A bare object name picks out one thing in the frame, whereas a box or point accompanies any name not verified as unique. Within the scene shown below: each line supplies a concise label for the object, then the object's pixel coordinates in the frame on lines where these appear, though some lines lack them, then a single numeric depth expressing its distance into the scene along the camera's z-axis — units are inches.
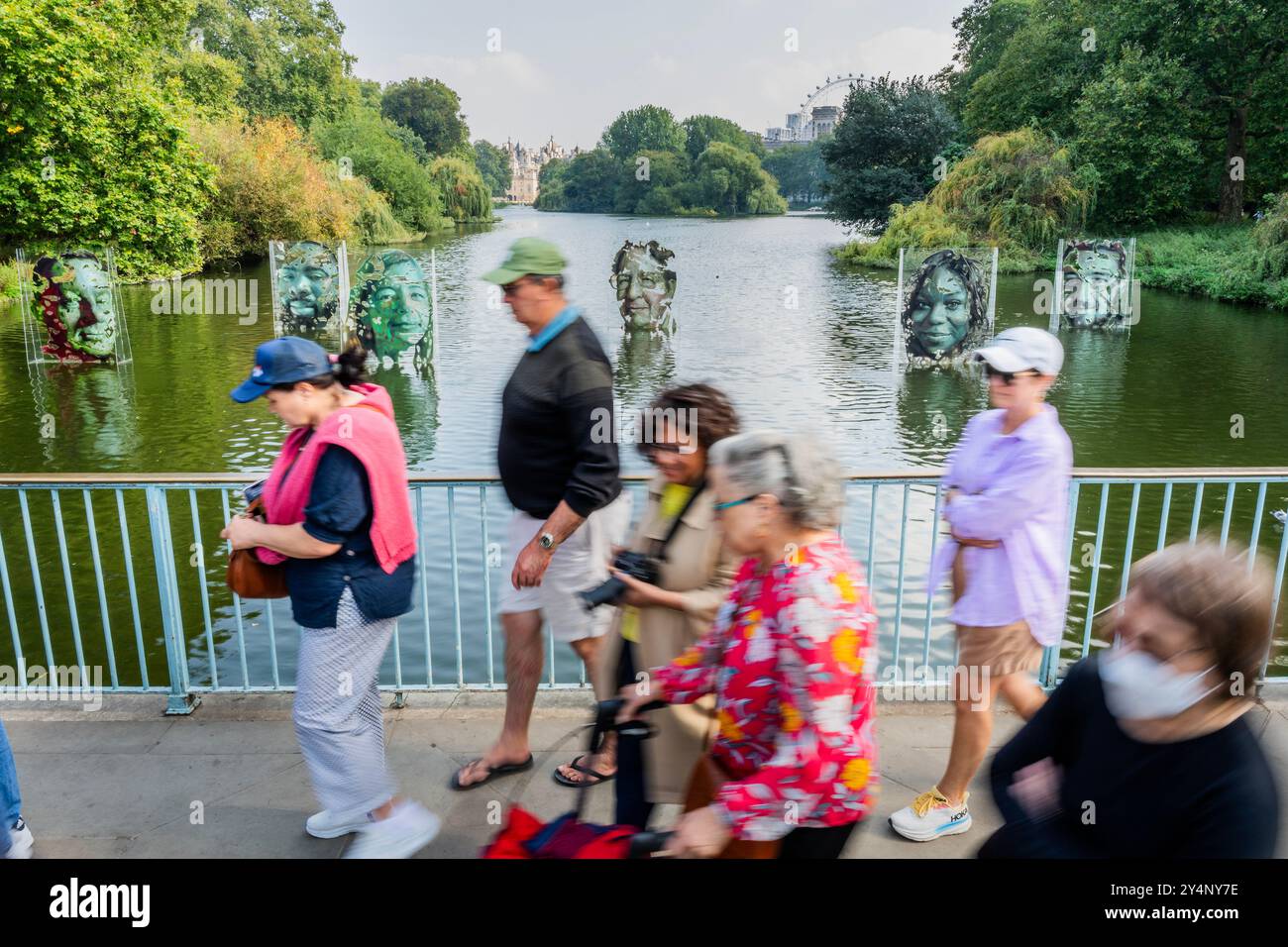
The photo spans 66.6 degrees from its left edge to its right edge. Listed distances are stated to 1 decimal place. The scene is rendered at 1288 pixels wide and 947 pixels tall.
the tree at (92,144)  742.5
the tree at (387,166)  2096.5
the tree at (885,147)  1827.0
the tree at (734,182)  3727.9
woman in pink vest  117.1
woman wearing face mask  68.2
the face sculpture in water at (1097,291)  948.6
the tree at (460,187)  2591.0
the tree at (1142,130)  1392.7
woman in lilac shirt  125.0
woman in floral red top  81.7
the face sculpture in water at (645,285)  883.4
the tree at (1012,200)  1368.1
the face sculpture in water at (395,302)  739.4
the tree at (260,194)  1385.3
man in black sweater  130.0
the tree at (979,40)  2253.9
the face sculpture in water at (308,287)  869.8
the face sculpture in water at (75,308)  723.4
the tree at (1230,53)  1304.1
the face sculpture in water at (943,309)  753.6
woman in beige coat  104.7
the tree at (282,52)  2347.4
